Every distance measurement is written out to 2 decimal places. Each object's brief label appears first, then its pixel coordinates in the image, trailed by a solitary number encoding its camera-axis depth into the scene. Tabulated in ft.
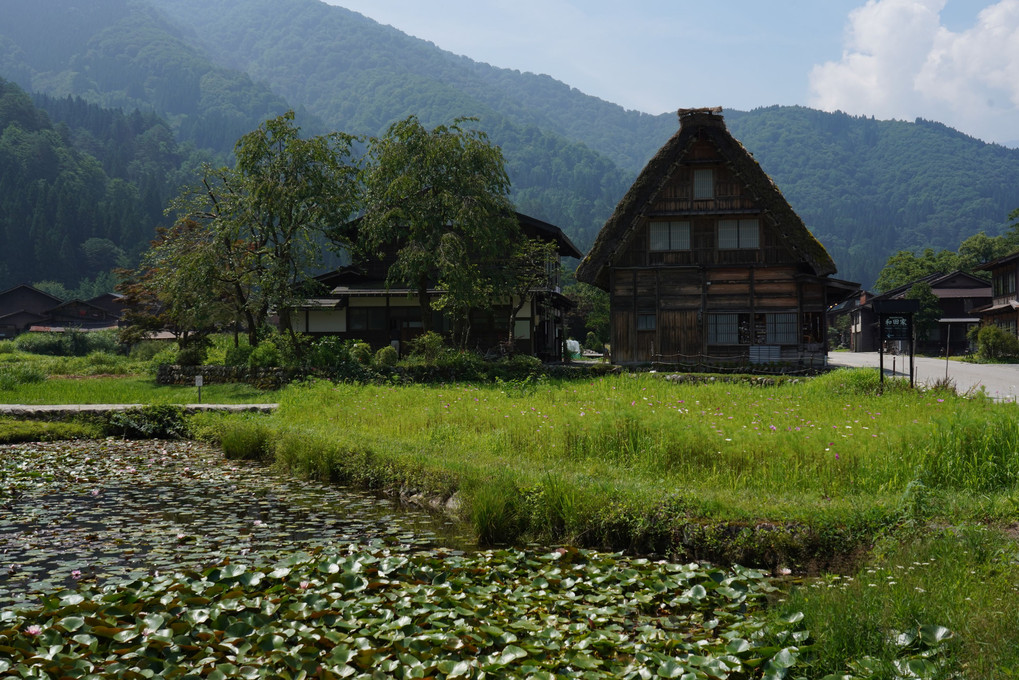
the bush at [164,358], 79.06
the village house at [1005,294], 122.58
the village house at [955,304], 164.04
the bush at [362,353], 68.13
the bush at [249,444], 38.19
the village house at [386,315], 96.53
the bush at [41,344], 124.36
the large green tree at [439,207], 78.38
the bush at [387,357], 69.87
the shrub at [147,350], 101.09
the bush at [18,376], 62.69
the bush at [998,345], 106.82
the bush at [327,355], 64.59
